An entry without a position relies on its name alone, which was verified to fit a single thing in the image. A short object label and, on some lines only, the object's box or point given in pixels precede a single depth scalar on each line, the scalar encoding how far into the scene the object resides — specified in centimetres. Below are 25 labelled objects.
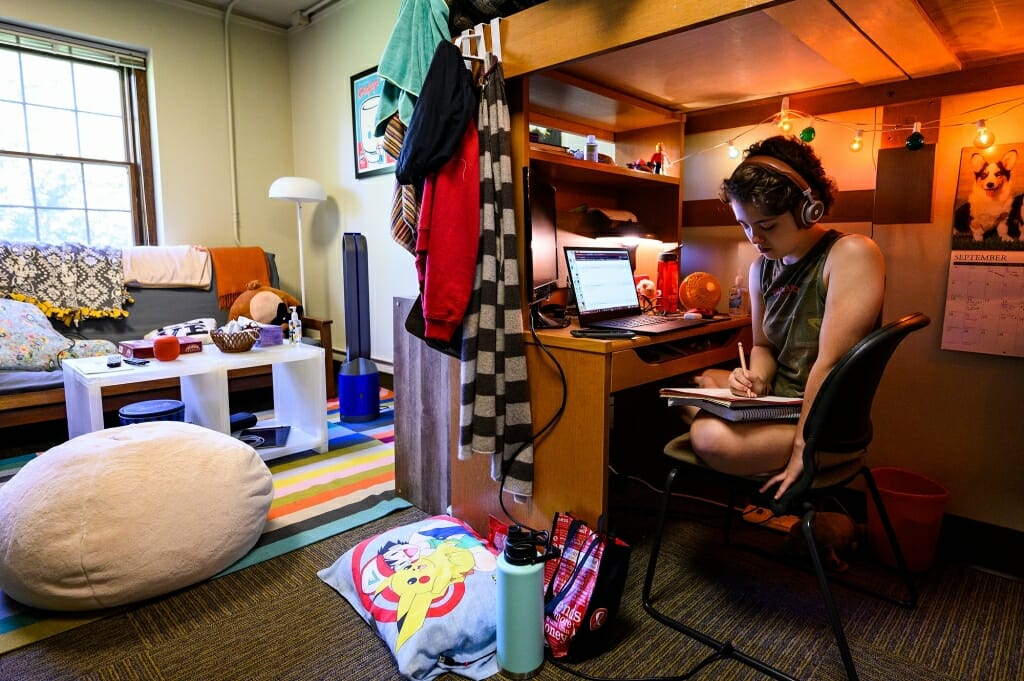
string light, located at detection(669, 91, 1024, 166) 183
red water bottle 237
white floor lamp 403
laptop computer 197
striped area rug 161
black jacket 158
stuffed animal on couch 372
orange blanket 398
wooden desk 159
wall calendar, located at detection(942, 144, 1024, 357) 184
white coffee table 240
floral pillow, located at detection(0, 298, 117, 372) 297
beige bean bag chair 155
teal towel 170
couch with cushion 285
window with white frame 372
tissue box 295
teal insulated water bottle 137
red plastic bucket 179
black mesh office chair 124
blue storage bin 239
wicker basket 273
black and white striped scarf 168
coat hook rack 172
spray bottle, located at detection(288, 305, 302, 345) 303
